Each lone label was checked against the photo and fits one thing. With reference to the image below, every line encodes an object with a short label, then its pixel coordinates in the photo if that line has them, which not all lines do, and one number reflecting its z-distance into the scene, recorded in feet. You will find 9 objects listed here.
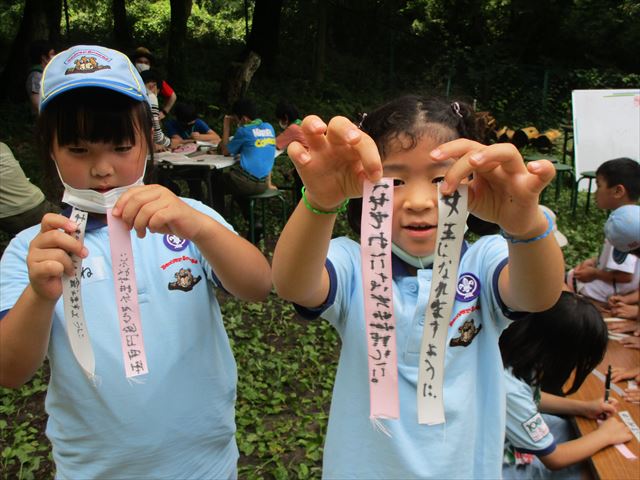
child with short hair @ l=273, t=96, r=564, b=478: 3.47
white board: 28.25
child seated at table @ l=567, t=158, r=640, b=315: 12.49
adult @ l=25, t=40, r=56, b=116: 20.83
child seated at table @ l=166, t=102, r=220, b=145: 23.71
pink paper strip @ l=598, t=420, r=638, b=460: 7.00
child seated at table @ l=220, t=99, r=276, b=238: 19.20
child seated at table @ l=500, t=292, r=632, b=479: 6.53
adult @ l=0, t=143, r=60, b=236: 14.61
